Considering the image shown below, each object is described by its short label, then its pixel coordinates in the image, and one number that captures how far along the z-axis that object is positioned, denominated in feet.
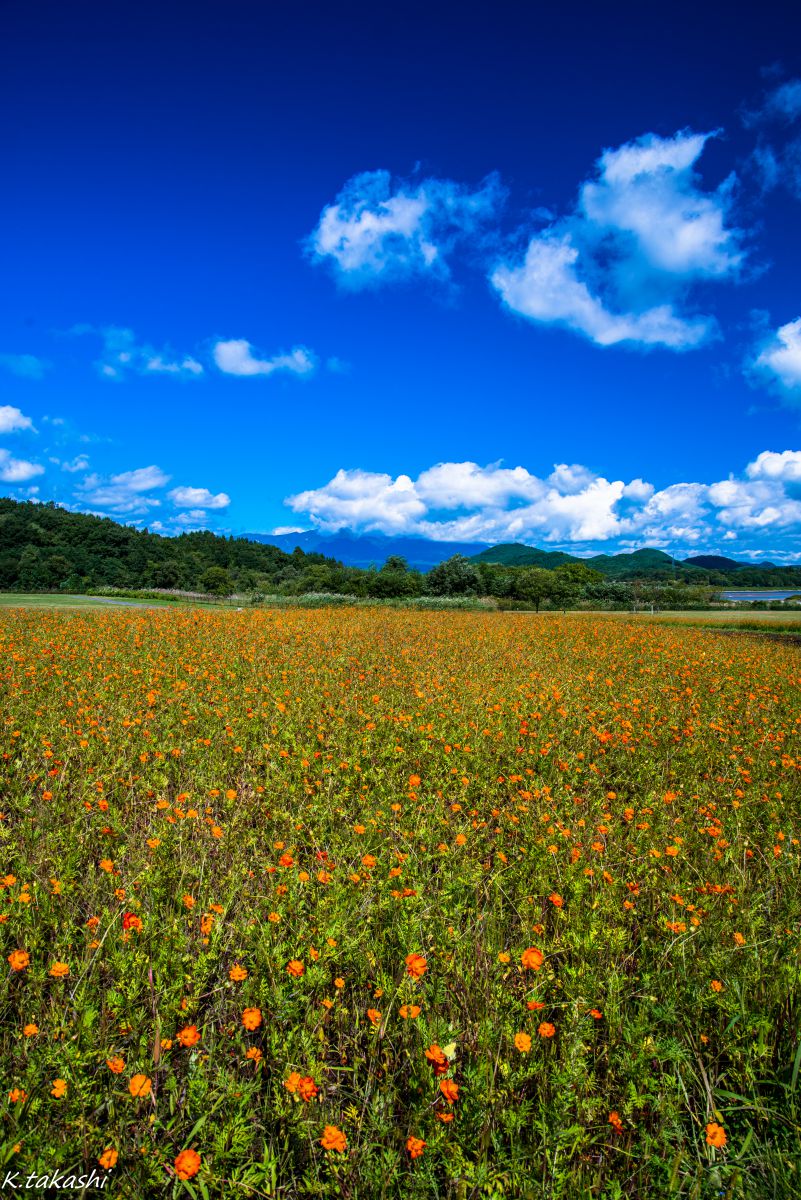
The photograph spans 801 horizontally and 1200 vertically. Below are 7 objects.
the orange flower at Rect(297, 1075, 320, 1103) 5.90
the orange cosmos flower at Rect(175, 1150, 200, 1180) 5.08
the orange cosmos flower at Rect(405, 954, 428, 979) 7.41
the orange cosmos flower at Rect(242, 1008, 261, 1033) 6.63
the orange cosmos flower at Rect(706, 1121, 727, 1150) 5.61
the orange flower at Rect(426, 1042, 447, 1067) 6.26
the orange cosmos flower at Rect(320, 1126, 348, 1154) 5.56
